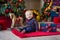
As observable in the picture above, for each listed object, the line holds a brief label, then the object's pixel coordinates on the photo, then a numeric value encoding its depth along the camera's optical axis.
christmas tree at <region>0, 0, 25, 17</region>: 2.25
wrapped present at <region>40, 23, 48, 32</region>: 1.84
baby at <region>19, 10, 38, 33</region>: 1.82
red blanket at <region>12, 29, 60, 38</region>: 1.64
